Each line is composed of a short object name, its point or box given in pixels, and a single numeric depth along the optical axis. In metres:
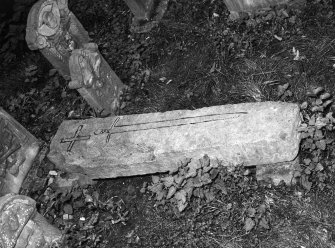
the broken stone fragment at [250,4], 5.43
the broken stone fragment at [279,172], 4.09
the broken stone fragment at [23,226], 3.75
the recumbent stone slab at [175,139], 3.88
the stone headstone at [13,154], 5.07
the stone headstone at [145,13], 6.45
